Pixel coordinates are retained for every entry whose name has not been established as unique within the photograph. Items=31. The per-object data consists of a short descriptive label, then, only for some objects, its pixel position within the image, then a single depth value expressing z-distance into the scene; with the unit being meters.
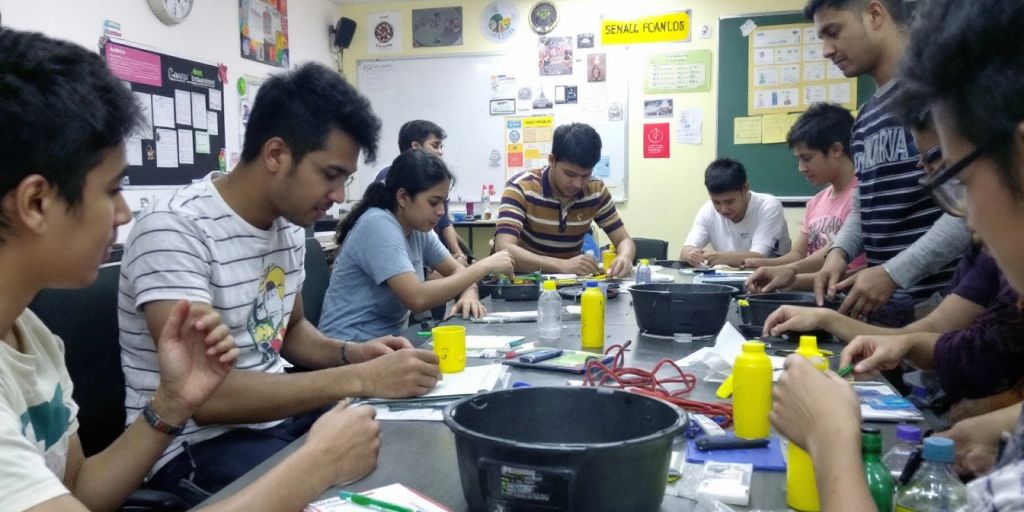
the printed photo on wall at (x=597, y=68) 5.19
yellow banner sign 5.07
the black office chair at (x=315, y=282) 2.38
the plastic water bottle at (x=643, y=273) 2.83
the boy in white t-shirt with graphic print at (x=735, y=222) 3.79
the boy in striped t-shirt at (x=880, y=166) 2.14
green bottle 0.82
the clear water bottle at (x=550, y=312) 1.92
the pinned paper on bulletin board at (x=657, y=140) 5.19
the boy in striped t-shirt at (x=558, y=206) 3.19
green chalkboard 5.00
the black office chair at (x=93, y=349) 1.31
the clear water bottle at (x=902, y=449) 0.86
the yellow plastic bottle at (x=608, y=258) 3.28
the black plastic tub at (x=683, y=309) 1.79
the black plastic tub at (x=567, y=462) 0.73
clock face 3.59
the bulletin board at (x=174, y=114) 3.44
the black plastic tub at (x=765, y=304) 1.91
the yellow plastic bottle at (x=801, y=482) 0.86
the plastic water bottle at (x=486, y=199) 5.39
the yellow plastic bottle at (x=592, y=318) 1.75
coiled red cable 1.22
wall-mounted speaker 5.38
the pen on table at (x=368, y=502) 0.85
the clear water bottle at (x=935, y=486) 0.79
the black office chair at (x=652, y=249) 4.41
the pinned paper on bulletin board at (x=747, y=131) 5.04
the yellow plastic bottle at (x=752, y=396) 1.09
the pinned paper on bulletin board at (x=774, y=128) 4.97
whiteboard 5.25
